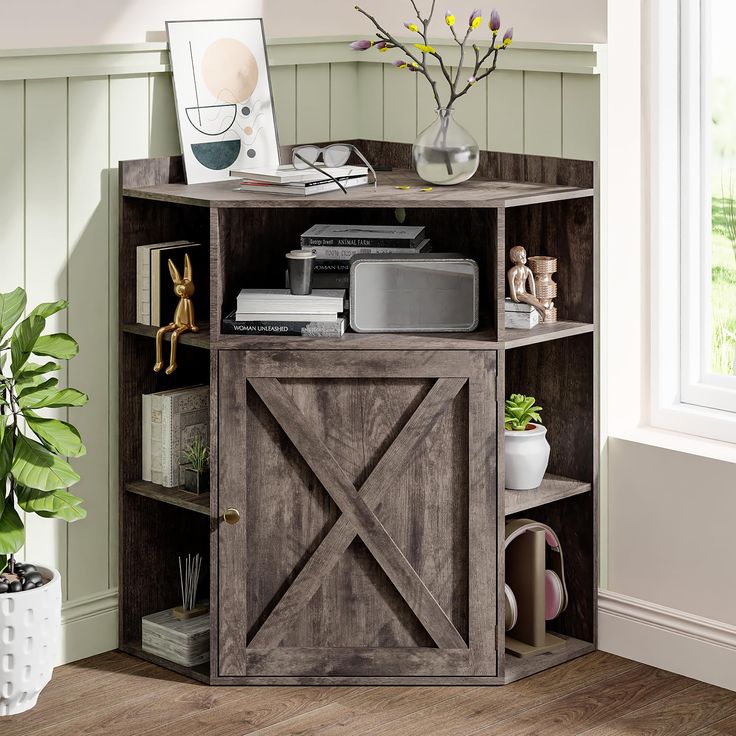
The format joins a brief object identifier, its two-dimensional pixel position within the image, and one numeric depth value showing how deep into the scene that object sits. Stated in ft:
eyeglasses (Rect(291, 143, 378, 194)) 16.67
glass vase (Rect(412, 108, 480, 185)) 16.36
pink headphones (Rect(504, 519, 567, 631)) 16.83
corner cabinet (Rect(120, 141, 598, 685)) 15.55
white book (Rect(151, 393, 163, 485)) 16.77
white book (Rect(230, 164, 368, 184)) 15.86
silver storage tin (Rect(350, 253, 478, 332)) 15.92
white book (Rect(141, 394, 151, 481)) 16.94
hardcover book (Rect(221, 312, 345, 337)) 15.63
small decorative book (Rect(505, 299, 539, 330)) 16.30
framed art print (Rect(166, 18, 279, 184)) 16.83
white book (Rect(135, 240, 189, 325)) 16.43
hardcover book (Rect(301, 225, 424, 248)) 16.35
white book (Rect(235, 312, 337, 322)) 15.68
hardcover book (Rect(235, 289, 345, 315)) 15.70
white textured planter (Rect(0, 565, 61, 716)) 14.60
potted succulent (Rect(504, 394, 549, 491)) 16.71
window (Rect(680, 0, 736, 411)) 16.17
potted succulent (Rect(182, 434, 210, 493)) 16.58
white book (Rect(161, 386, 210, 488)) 16.67
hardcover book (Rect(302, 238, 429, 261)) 16.36
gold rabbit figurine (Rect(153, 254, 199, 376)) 16.16
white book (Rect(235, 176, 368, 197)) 15.76
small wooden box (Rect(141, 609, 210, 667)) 16.61
